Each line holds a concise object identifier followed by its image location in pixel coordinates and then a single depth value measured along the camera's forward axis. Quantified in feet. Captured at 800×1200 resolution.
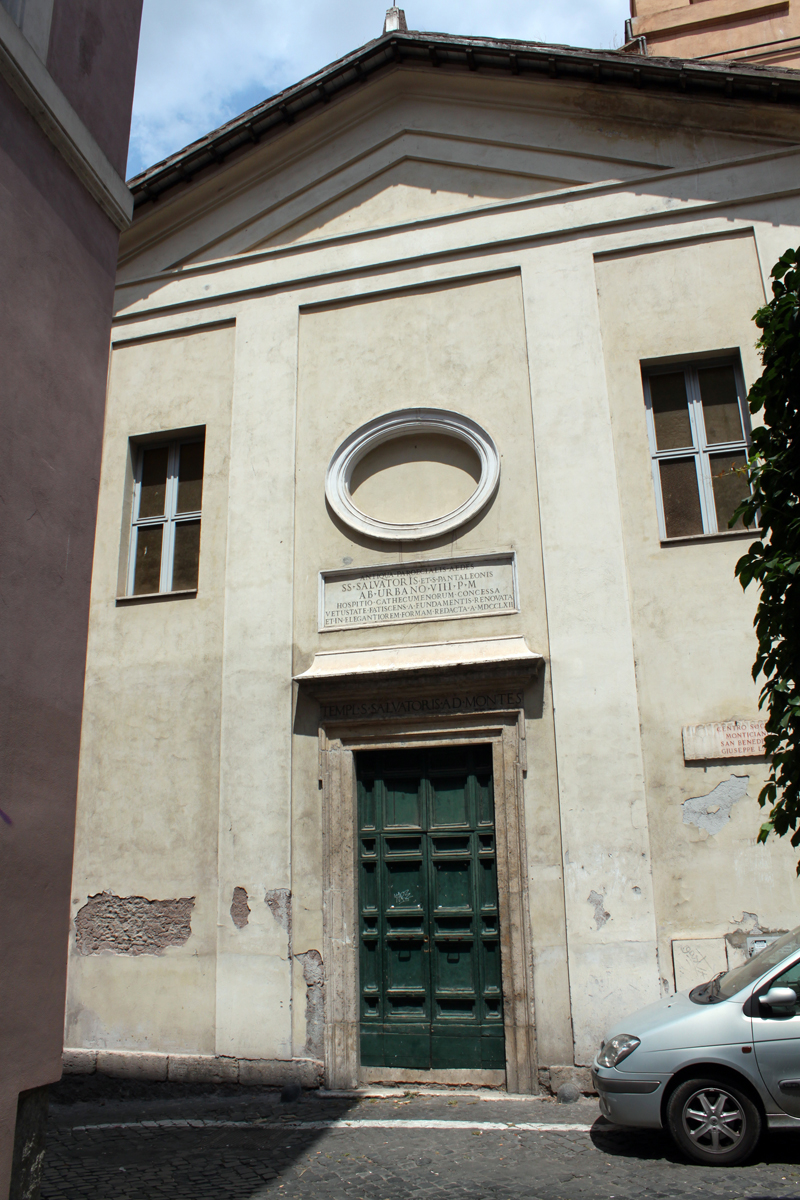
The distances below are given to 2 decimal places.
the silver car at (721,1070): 18.03
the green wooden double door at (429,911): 25.71
